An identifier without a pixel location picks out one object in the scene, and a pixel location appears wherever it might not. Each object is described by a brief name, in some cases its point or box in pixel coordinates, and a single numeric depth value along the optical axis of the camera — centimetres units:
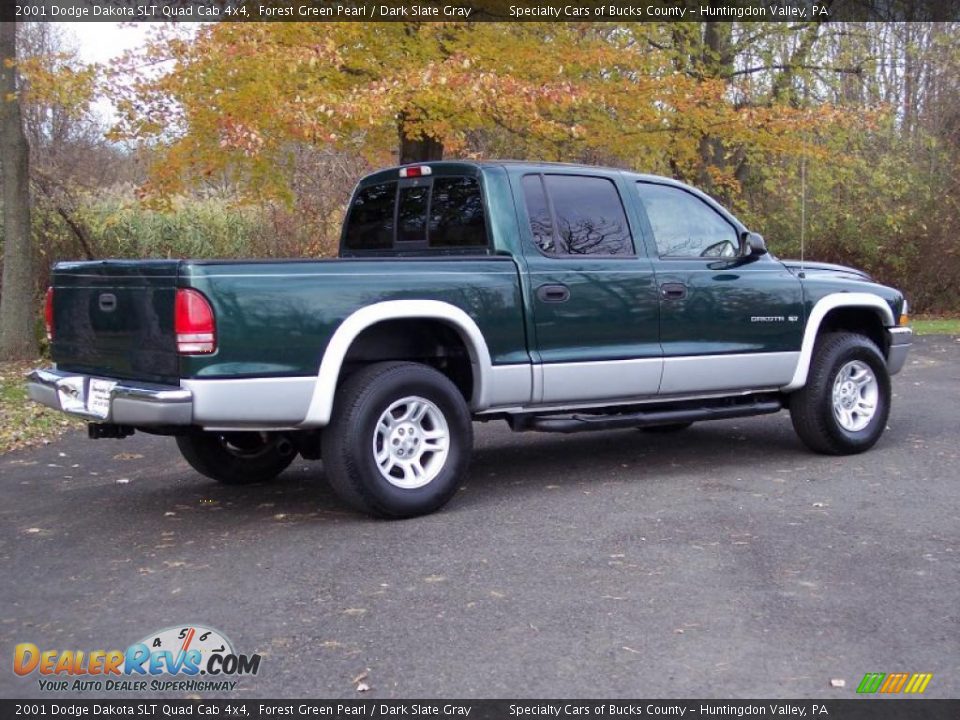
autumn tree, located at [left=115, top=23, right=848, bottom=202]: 1072
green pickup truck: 536
